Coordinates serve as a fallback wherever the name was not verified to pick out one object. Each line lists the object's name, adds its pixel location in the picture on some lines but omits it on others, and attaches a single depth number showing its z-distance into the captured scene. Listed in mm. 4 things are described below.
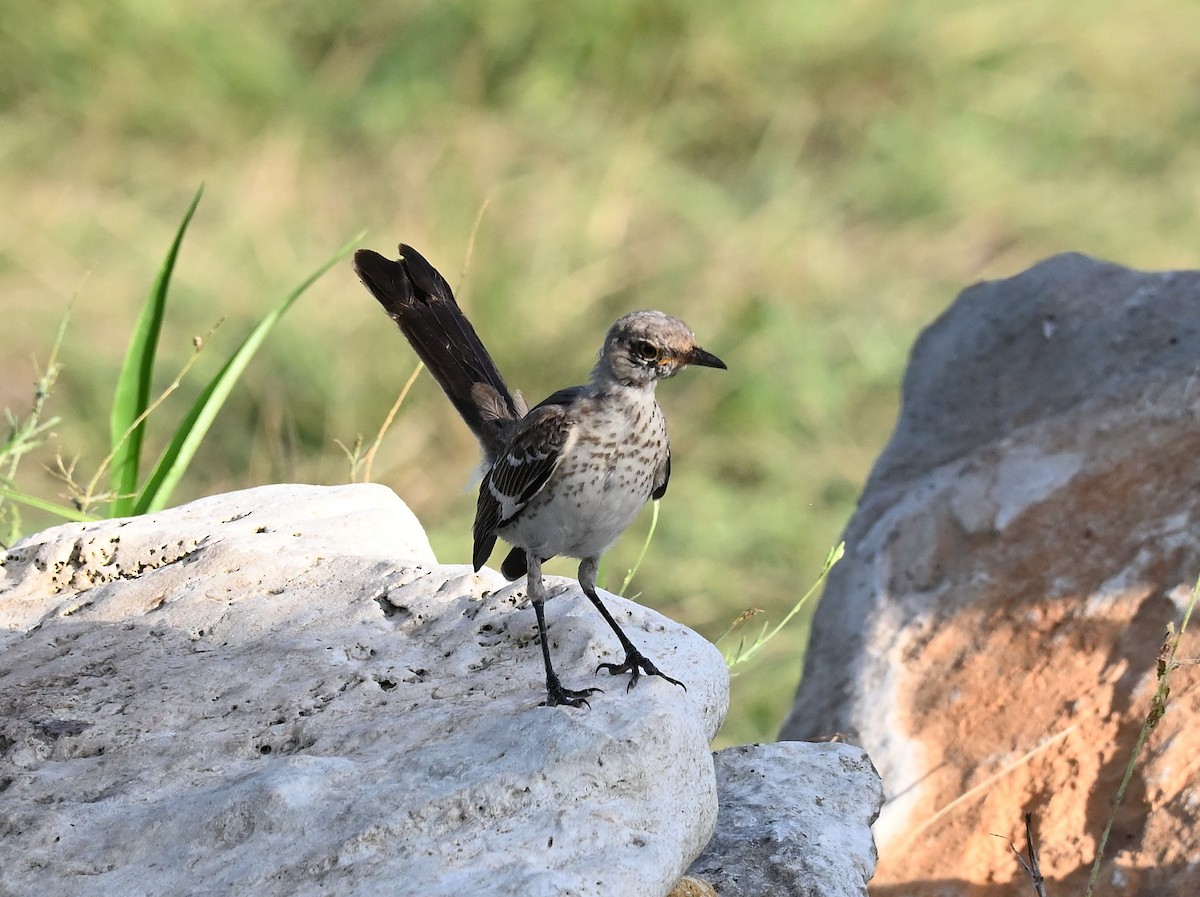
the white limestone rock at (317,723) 5289
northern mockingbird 7242
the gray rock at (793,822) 6359
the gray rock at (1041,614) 7590
